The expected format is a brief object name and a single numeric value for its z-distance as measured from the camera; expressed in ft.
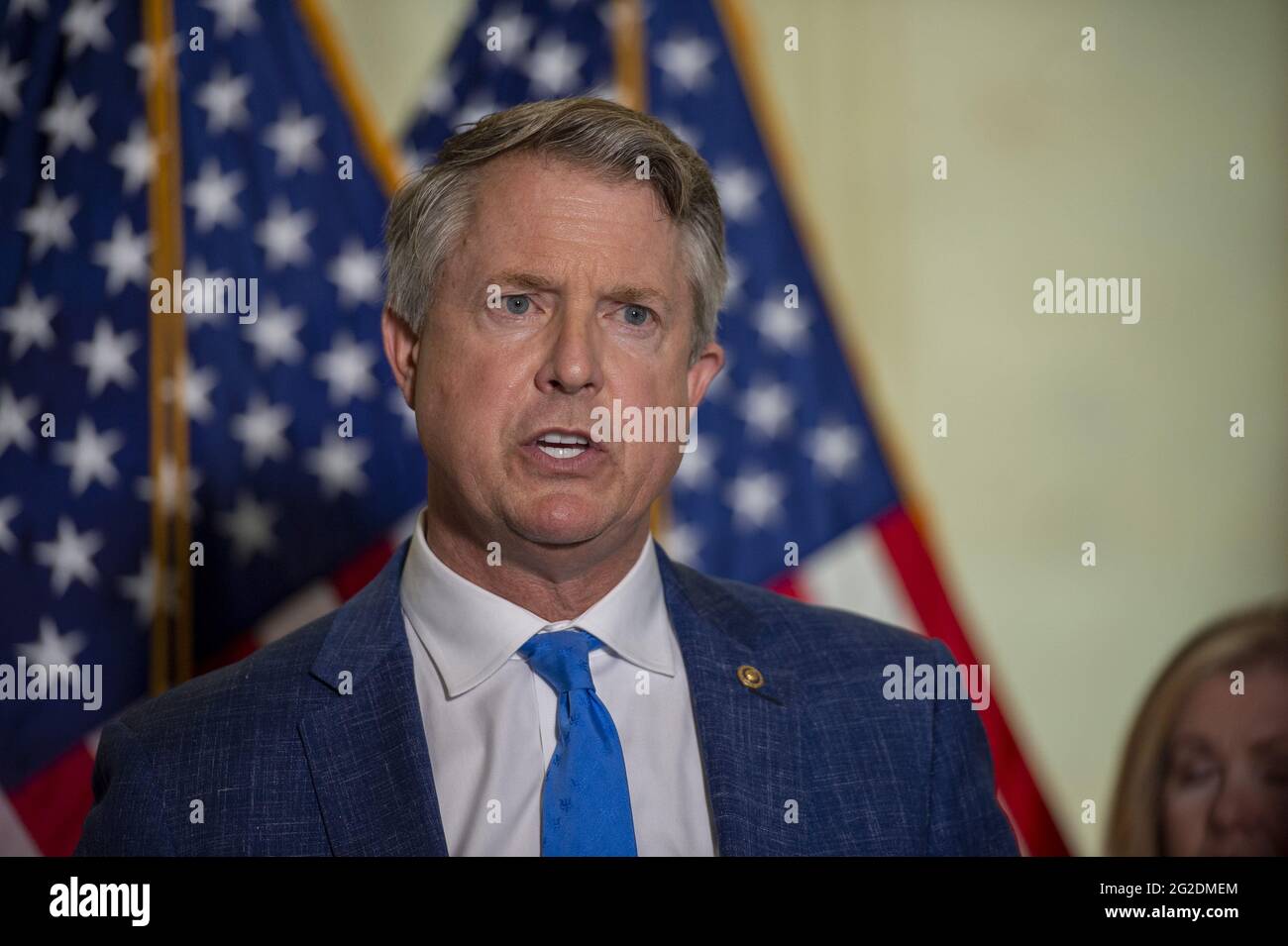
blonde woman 9.09
